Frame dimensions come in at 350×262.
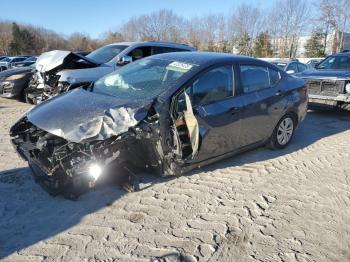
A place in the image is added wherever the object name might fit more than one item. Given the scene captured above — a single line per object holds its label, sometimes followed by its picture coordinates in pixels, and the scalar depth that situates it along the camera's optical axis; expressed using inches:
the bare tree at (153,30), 2167.8
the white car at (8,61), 949.6
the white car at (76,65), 296.2
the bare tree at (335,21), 1663.4
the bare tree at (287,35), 1764.3
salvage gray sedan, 142.3
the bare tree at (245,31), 1914.4
